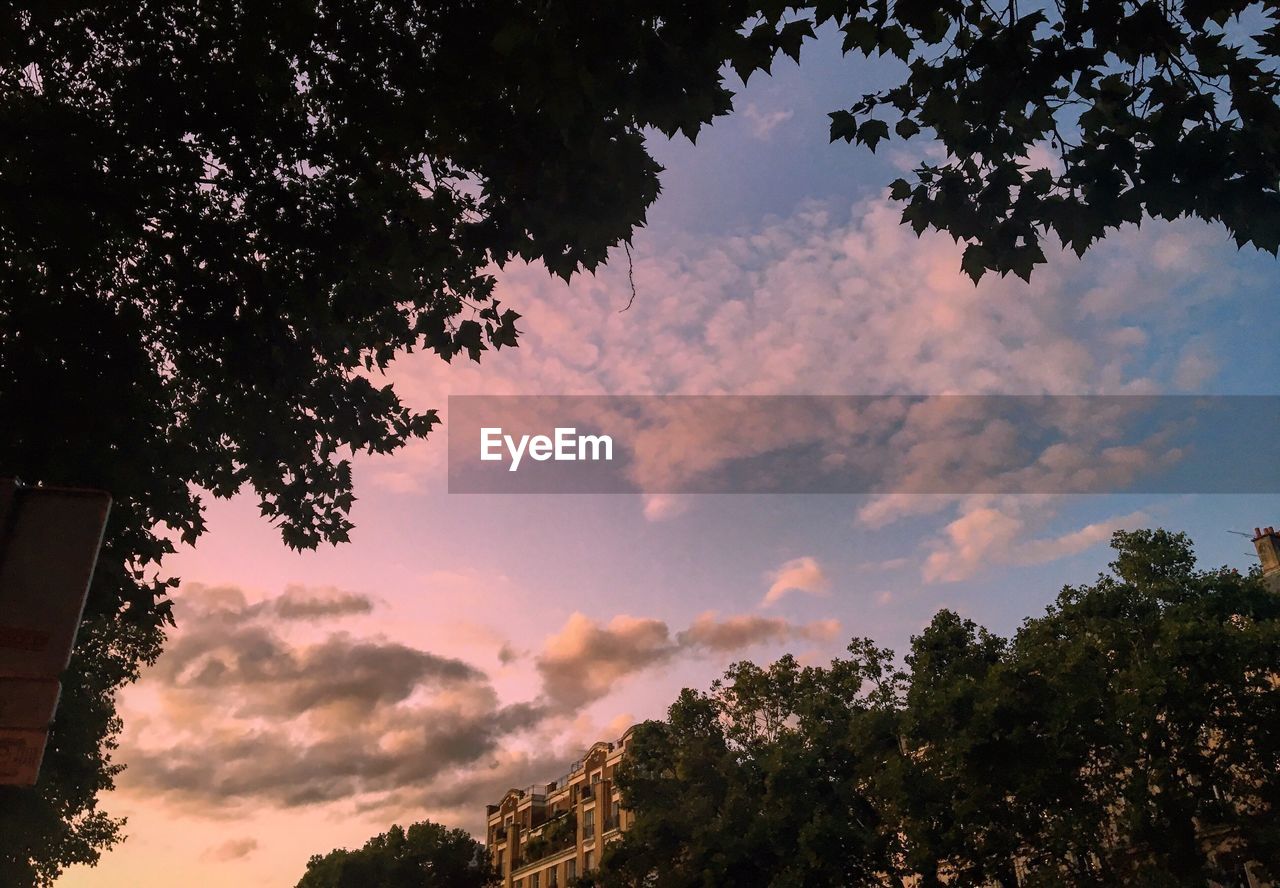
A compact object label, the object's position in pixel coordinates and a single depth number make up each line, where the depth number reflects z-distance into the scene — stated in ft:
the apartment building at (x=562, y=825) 232.12
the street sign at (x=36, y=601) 6.70
